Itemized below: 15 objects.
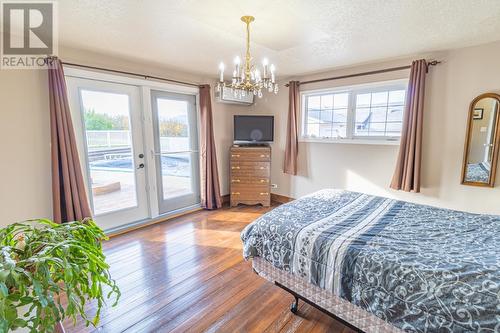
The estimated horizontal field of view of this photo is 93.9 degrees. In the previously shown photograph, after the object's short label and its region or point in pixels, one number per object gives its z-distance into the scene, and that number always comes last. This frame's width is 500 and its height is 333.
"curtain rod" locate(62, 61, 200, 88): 2.69
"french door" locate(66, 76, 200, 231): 2.97
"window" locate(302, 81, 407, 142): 3.30
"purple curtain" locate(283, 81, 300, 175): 4.04
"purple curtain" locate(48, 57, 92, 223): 2.49
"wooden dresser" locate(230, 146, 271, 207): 4.23
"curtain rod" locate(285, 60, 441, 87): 2.81
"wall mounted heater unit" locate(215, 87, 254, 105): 4.11
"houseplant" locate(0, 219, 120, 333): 0.56
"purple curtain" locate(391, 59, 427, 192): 2.85
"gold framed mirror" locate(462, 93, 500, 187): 2.54
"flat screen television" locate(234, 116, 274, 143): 4.38
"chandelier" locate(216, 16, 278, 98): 1.94
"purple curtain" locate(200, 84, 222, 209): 3.94
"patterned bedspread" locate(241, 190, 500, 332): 1.10
